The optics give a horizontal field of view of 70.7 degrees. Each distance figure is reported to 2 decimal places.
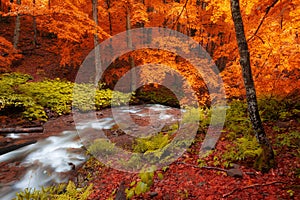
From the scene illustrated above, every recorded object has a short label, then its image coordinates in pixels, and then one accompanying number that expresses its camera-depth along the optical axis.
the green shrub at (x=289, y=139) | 4.78
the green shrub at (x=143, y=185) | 3.75
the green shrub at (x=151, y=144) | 5.82
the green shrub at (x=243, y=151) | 4.31
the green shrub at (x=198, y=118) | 7.07
